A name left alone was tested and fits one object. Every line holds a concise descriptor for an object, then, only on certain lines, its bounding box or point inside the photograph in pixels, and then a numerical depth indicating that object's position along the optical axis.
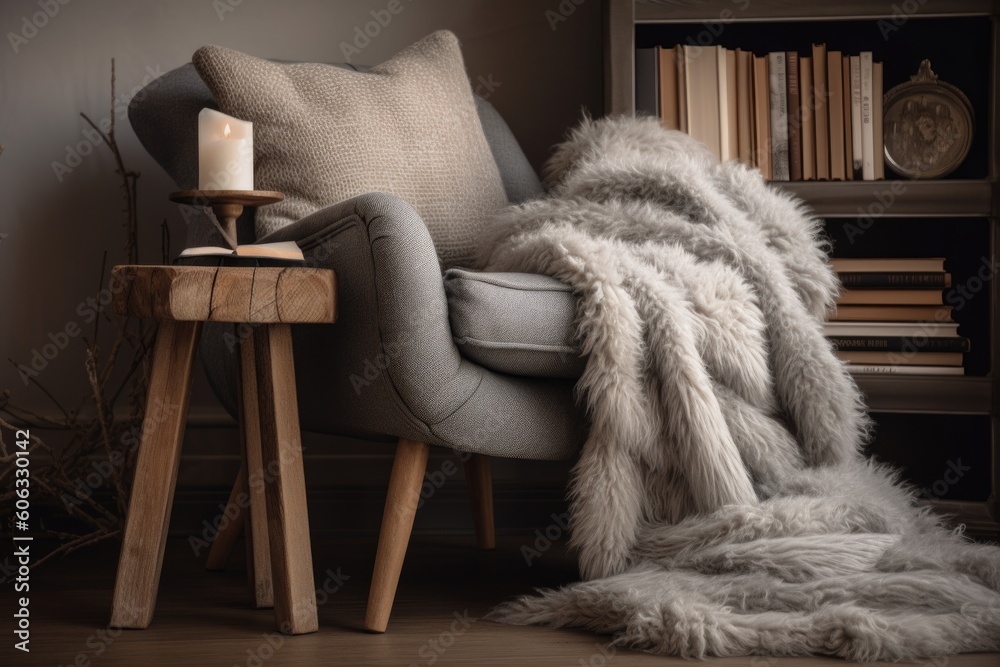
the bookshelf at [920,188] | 3.30
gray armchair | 2.76
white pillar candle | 2.86
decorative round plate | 3.40
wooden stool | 2.73
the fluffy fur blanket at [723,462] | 2.73
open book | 2.80
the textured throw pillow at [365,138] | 3.07
